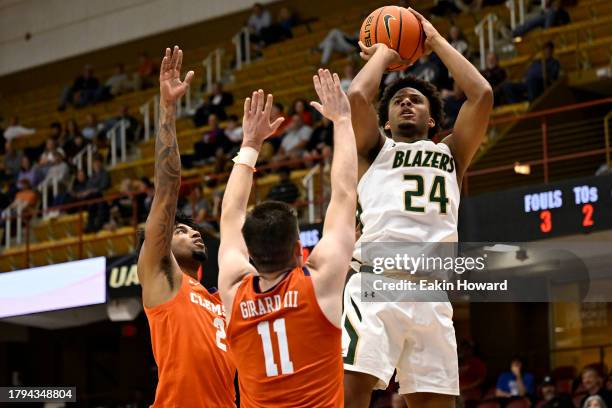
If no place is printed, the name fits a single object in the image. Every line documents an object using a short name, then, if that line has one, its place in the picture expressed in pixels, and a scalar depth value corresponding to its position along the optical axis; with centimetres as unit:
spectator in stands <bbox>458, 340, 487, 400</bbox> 1290
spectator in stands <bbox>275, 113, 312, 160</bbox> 1560
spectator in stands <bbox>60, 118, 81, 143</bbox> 2038
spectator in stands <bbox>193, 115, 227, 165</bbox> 1696
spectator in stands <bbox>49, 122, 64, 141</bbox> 2082
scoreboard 1109
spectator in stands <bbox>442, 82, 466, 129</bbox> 1345
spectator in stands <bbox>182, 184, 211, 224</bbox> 1478
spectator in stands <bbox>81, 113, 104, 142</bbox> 2044
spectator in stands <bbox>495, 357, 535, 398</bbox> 1254
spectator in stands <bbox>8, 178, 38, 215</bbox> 1880
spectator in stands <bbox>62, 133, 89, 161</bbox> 2003
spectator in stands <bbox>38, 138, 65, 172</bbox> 1952
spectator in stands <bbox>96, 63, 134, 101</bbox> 2211
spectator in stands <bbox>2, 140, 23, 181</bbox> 2055
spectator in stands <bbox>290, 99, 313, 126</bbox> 1631
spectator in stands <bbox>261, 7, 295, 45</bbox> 2019
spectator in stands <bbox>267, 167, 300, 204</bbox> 1383
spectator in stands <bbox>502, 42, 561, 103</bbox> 1451
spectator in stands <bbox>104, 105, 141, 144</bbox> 2006
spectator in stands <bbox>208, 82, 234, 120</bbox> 1864
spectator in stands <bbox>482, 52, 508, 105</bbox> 1453
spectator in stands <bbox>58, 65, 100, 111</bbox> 2220
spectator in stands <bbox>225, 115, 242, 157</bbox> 1664
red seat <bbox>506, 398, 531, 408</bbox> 1182
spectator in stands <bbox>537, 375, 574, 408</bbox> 1117
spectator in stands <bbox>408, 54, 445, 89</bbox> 1451
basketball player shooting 542
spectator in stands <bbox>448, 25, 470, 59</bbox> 1514
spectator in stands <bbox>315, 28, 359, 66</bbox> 1802
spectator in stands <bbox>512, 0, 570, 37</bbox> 1577
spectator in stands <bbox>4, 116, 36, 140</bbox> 2206
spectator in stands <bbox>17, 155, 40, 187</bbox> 1942
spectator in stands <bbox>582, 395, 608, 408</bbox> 1035
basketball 579
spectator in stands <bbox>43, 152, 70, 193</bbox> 1909
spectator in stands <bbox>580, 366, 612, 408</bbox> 1063
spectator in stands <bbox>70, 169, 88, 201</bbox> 1812
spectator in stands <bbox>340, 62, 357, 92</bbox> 1602
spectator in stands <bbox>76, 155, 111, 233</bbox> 1668
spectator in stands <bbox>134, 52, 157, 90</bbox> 2209
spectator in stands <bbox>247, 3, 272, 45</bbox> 2041
